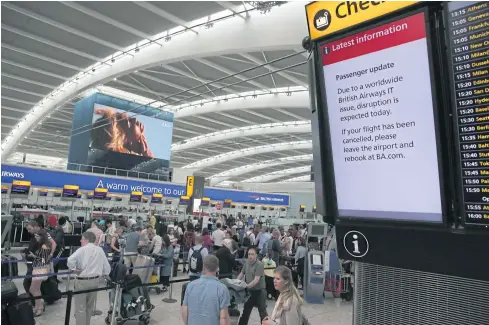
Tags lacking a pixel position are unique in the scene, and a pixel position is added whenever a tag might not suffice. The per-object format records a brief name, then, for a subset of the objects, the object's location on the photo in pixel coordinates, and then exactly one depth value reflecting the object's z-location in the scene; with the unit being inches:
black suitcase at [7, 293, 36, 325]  150.6
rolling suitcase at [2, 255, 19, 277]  244.5
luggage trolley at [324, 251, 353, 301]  381.7
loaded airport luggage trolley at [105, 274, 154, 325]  238.5
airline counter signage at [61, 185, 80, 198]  679.1
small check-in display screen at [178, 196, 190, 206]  915.7
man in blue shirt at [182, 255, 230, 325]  136.2
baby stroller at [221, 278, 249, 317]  248.4
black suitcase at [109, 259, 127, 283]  243.9
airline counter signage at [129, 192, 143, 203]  808.3
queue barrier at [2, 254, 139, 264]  251.1
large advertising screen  938.7
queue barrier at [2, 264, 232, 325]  187.1
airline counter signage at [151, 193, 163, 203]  870.4
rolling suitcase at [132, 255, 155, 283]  322.5
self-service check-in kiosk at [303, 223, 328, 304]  354.3
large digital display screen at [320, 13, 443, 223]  62.5
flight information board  57.9
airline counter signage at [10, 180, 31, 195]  608.7
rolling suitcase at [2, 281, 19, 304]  147.4
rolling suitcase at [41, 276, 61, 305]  265.0
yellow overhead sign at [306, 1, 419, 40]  65.4
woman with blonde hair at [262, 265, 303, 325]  134.6
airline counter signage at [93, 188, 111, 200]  740.0
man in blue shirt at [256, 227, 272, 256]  470.7
